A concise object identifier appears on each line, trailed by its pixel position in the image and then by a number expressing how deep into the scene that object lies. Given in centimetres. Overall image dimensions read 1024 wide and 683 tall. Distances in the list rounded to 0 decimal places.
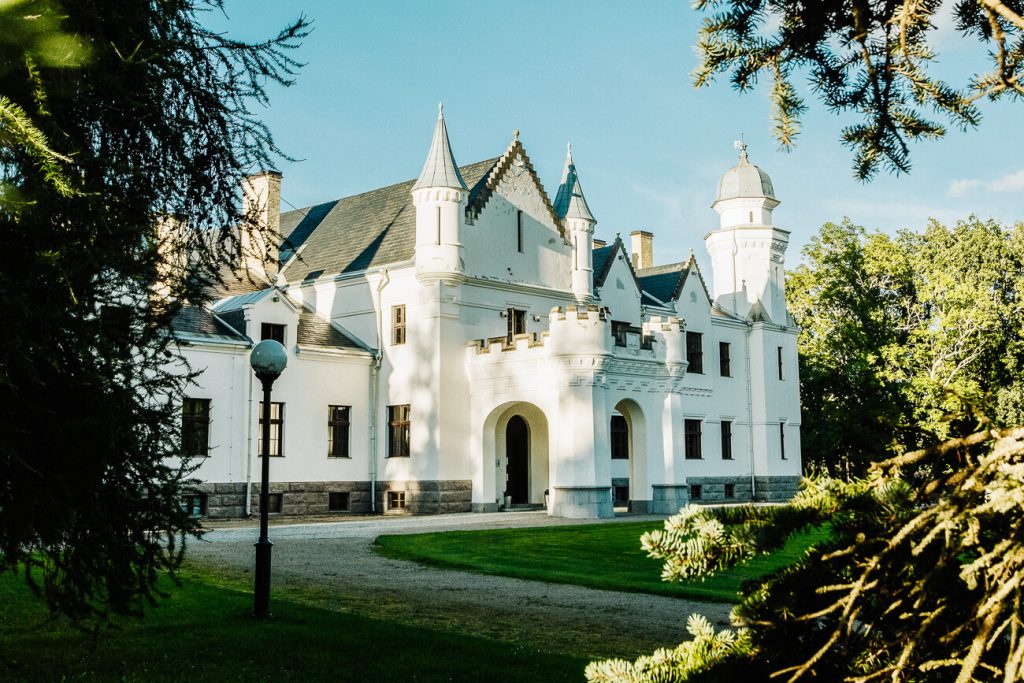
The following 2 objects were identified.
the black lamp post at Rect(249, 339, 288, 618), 995
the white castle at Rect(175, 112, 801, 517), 2836
